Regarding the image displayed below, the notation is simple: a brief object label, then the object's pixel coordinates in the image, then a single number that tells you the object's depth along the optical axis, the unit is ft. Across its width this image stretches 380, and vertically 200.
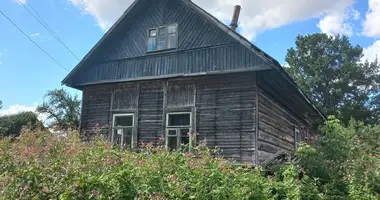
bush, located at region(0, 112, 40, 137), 84.33
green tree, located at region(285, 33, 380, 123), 117.70
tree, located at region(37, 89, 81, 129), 127.44
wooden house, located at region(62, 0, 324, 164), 35.83
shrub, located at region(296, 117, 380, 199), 25.03
